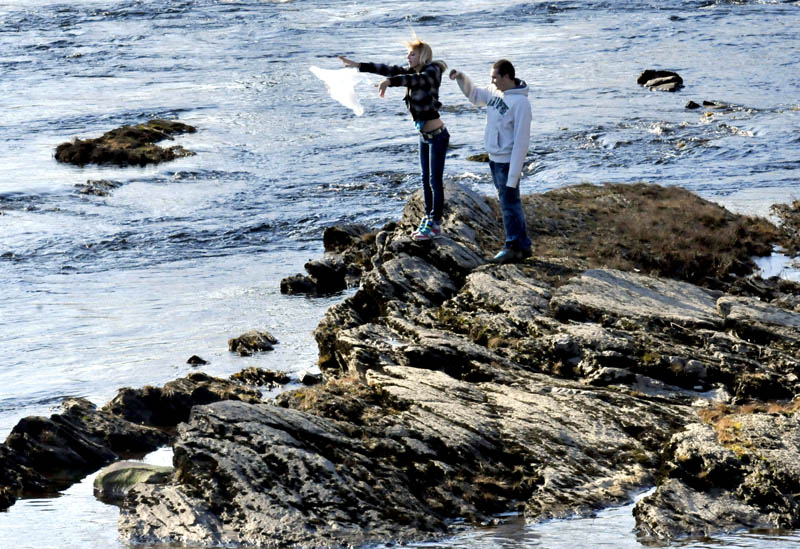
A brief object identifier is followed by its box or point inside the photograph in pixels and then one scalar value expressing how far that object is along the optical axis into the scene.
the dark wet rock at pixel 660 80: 44.97
